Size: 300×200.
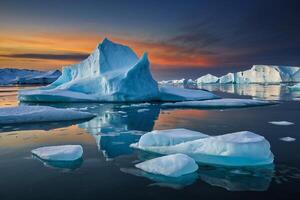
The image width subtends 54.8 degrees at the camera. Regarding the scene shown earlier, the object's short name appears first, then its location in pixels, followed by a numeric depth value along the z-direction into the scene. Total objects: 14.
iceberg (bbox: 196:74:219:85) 94.48
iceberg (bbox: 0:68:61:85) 79.69
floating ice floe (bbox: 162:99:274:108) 17.11
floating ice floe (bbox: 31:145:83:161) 5.96
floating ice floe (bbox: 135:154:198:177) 4.91
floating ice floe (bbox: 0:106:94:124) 11.01
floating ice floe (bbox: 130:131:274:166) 5.46
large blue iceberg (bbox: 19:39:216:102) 19.91
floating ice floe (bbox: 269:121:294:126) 10.36
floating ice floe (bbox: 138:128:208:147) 6.57
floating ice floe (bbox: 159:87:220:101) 21.84
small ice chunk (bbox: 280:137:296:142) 7.55
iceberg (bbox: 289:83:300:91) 41.55
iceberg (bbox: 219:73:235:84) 84.86
